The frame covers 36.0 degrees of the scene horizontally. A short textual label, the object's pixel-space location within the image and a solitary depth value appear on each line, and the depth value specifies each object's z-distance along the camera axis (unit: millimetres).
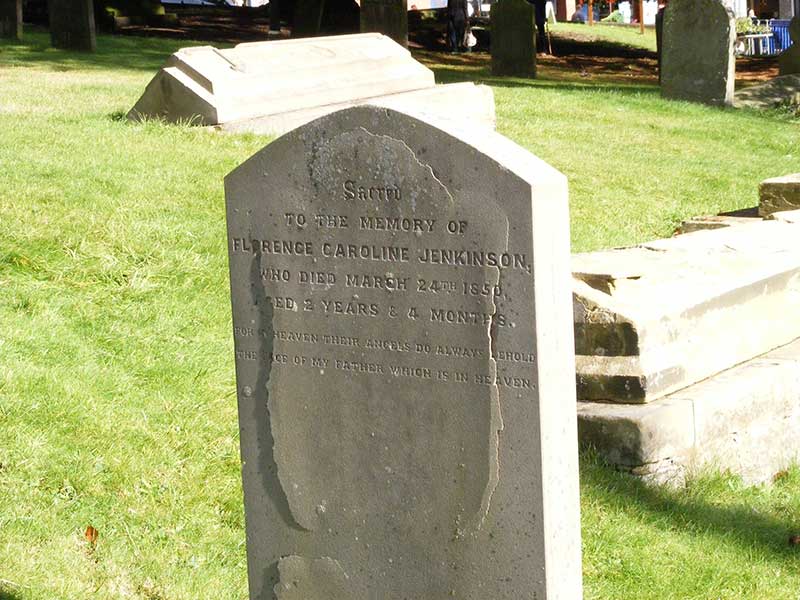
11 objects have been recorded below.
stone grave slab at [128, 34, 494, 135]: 10188
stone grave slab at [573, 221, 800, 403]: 5484
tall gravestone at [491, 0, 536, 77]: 18562
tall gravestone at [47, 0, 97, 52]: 18141
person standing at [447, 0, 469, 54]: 27922
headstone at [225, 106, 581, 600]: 3584
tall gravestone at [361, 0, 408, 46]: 18250
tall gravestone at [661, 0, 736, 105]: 16203
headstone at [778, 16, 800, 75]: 19772
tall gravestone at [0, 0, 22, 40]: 19781
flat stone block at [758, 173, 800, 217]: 9320
